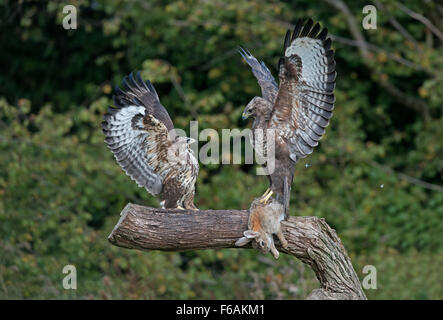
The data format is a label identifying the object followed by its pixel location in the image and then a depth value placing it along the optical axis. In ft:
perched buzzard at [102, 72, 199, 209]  26.86
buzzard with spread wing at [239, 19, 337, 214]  23.72
